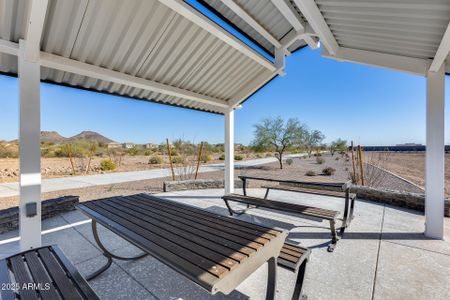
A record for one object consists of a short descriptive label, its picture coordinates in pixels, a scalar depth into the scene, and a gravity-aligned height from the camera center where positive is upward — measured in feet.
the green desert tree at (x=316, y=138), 97.65 +5.35
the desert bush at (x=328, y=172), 40.60 -4.45
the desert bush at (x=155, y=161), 62.44 -3.54
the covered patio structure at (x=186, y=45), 7.89 +4.89
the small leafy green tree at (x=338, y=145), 96.68 +2.11
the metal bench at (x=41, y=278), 4.07 -2.78
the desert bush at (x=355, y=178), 23.65 -3.57
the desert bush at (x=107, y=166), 46.77 -3.75
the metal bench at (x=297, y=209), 9.54 -3.05
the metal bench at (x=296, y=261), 5.73 -3.12
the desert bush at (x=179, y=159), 31.65 -1.63
